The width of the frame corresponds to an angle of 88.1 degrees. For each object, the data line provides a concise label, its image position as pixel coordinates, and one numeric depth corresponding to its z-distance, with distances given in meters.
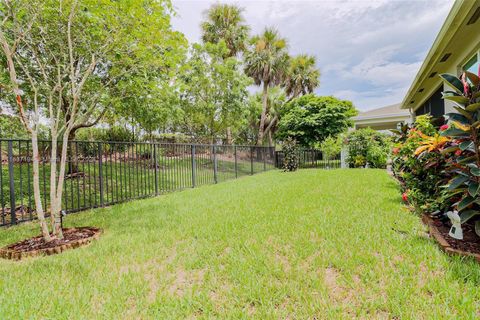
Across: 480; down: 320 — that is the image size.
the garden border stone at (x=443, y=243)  2.33
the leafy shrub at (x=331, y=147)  15.10
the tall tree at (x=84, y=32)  3.21
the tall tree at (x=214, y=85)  14.54
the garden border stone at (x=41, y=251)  2.91
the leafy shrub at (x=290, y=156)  13.63
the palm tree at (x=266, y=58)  18.05
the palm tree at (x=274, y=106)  20.44
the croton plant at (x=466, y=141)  2.47
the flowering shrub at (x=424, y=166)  3.47
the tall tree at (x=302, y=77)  21.19
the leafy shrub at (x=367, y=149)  12.93
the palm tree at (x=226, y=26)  17.38
